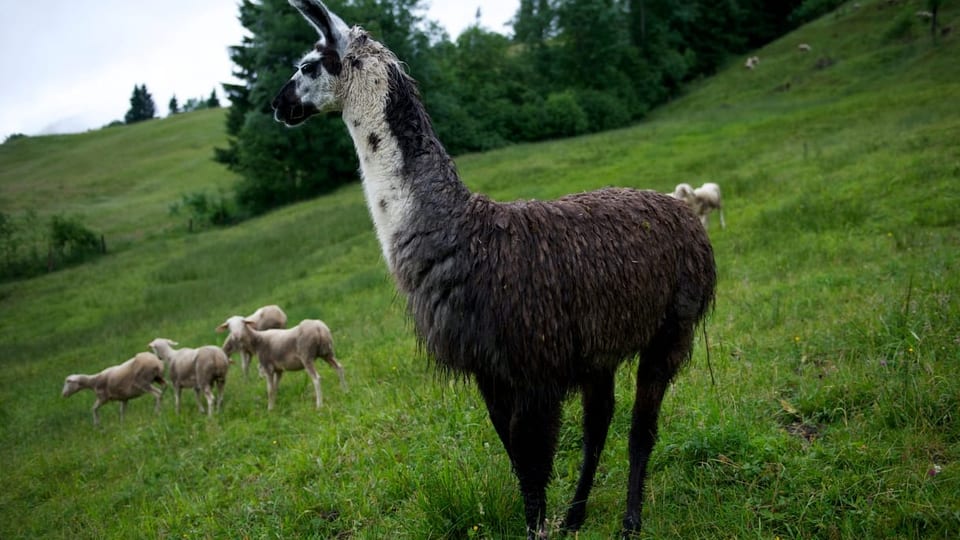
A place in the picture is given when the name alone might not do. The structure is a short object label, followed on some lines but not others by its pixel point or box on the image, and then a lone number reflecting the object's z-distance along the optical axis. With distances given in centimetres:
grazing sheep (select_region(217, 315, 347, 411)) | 850
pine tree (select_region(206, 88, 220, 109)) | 10392
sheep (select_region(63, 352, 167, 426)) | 999
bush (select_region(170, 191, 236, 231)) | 3841
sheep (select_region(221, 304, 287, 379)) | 1148
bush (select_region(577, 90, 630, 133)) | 4888
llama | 332
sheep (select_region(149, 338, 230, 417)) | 902
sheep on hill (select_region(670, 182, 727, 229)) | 1372
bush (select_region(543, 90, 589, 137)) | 4778
